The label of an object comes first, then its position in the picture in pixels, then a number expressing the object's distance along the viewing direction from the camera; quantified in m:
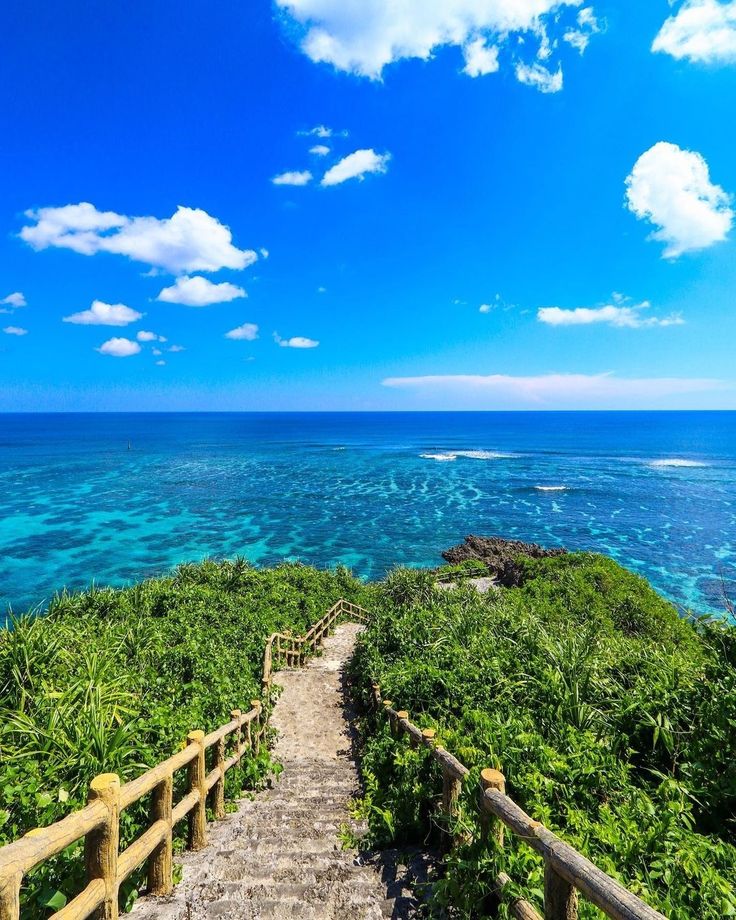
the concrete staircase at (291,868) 3.91
